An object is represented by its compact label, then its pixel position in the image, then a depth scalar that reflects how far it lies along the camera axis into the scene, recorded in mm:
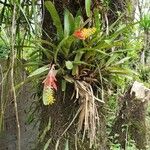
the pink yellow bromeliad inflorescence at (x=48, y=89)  1743
